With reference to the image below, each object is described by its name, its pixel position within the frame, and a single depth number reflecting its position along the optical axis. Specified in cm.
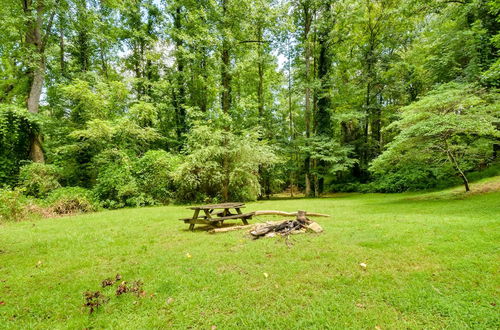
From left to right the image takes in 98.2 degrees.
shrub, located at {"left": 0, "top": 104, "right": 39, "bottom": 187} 1008
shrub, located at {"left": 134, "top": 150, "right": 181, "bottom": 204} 1189
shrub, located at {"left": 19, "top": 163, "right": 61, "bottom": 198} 986
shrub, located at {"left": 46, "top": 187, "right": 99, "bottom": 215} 901
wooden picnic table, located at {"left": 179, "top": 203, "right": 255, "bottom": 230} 595
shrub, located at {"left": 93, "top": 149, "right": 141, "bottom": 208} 1080
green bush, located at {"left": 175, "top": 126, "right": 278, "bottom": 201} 1200
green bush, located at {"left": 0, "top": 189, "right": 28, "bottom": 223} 719
